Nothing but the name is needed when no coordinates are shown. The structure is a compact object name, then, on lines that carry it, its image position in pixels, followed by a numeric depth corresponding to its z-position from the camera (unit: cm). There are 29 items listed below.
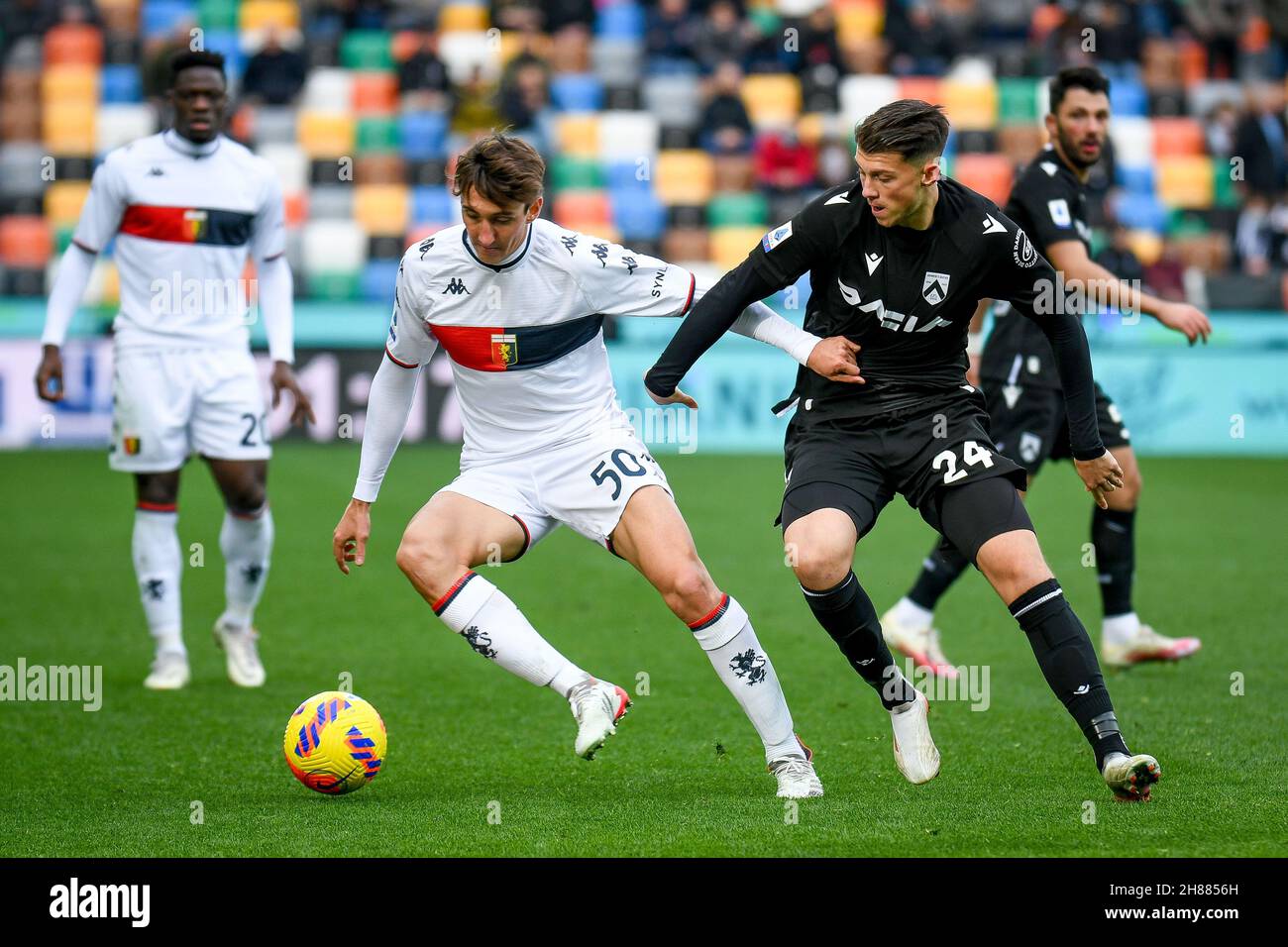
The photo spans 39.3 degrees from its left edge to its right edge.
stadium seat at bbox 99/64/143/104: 2161
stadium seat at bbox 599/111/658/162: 2145
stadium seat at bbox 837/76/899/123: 2155
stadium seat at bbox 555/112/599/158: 2134
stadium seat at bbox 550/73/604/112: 2172
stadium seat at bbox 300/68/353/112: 2148
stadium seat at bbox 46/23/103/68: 2198
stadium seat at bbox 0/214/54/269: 1922
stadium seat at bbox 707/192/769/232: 2028
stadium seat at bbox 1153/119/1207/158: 2189
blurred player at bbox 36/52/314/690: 765
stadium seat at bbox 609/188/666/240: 2023
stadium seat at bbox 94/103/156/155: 2066
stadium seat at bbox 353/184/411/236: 2027
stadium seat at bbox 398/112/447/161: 2080
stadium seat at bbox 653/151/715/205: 2095
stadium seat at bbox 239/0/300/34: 2248
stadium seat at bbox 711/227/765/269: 1955
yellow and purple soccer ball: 555
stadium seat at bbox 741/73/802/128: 2180
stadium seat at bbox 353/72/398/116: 2153
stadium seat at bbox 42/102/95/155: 2109
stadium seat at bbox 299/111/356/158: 2106
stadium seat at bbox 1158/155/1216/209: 2134
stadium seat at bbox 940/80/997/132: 2170
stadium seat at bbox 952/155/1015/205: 2022
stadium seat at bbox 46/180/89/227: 2016
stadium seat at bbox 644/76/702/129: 2172
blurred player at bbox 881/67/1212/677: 716
